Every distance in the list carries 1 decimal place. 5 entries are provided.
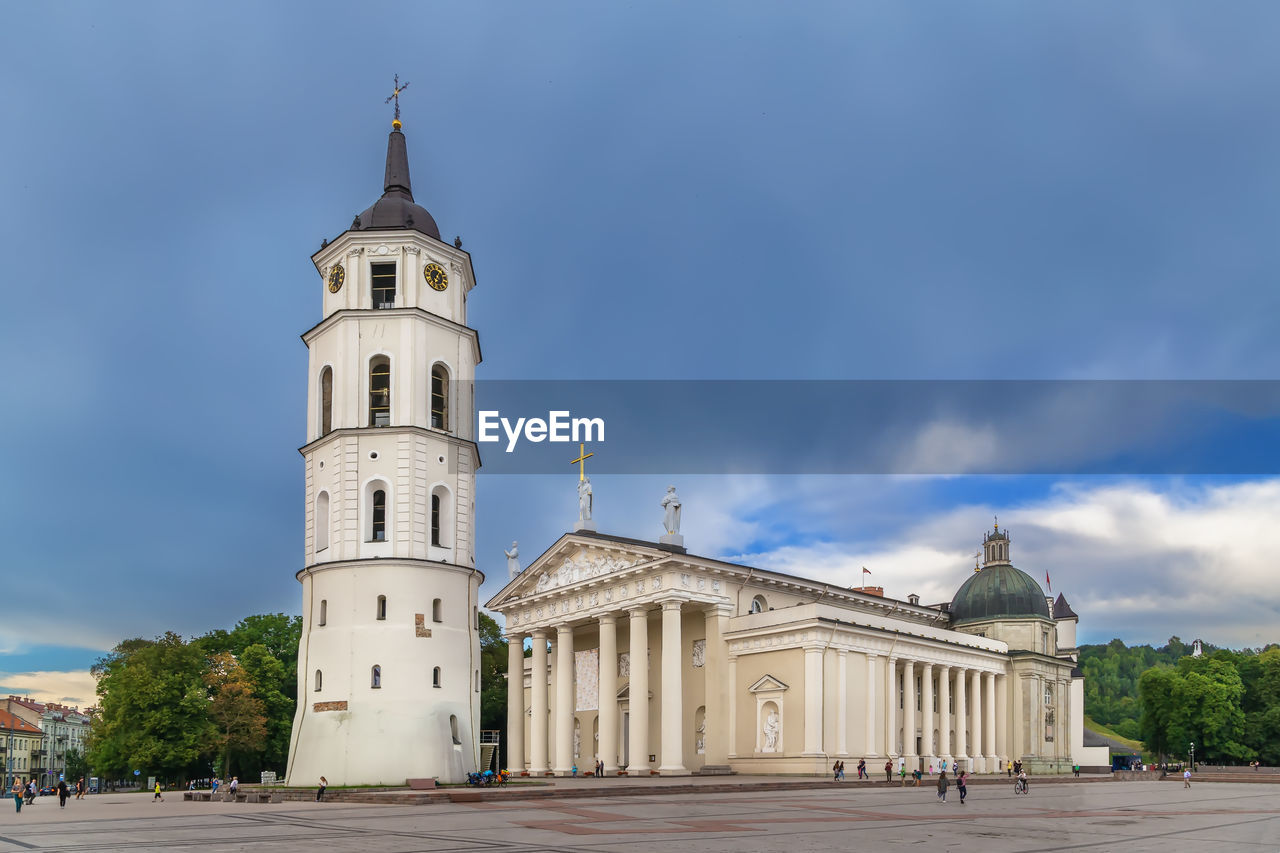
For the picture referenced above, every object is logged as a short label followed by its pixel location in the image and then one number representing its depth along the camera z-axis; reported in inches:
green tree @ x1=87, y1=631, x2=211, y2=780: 2332.7
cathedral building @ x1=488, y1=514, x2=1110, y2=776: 1951.3
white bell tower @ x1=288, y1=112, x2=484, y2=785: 1524.4
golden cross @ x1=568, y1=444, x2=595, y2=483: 2268.7
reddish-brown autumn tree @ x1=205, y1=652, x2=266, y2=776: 2367.1
